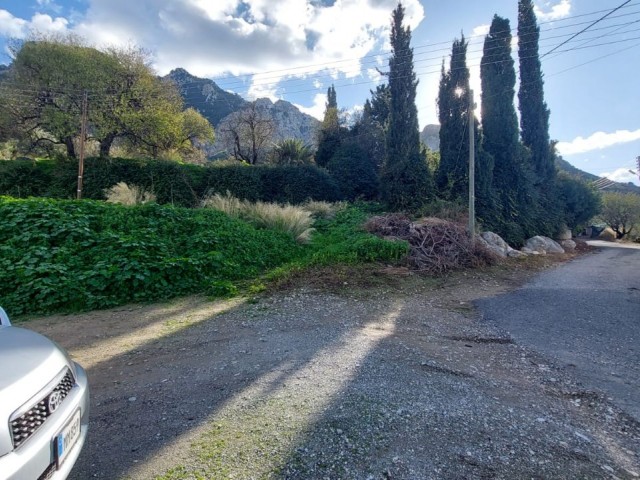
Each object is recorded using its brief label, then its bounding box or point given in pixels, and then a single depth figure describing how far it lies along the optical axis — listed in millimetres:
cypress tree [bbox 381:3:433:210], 12629
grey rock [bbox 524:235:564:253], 12492
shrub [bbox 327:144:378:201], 15656
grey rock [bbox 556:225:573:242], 15141
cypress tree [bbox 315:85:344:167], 18891
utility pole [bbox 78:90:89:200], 12953
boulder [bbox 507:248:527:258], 10375
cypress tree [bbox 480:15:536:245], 13766
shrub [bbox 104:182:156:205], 10055
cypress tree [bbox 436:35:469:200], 13219
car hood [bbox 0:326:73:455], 1263
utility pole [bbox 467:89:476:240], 9227
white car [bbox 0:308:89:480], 1206
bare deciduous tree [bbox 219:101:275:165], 23812
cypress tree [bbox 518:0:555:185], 17828
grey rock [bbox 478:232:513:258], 9898
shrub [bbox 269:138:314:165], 18156
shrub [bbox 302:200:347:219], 11860
